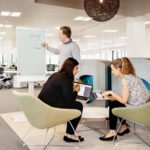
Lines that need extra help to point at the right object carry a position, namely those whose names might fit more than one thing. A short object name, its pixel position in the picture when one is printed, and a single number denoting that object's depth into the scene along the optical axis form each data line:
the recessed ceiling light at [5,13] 8.91
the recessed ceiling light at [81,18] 9.92
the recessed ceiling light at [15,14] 9.10
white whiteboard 5.05
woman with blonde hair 3.25
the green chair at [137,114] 2.92
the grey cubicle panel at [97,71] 4.49
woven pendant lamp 4.66
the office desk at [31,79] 4.59
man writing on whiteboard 4.21
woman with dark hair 3.27
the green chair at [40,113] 2.92
